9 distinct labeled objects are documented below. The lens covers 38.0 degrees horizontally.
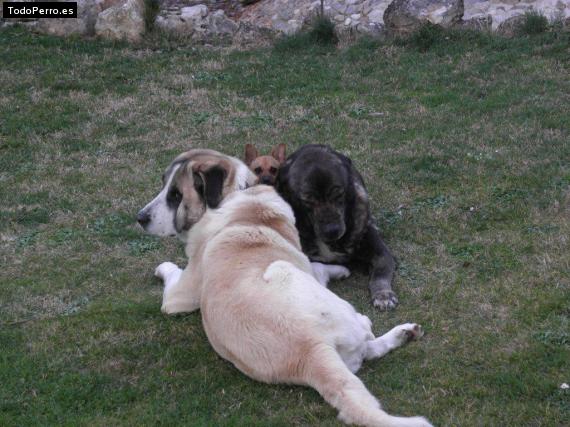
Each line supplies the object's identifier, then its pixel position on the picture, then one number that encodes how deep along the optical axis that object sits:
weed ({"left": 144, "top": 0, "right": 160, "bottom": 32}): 13.40
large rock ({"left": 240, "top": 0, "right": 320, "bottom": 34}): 13.25
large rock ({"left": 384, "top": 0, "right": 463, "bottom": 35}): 12.19
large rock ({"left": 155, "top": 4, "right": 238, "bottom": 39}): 13.38
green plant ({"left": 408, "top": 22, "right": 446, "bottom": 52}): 11.99
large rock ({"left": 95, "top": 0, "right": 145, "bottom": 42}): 13.31
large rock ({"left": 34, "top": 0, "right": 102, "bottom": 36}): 13.55
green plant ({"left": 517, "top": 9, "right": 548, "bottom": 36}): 11.68
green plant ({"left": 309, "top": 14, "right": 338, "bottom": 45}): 12.59
